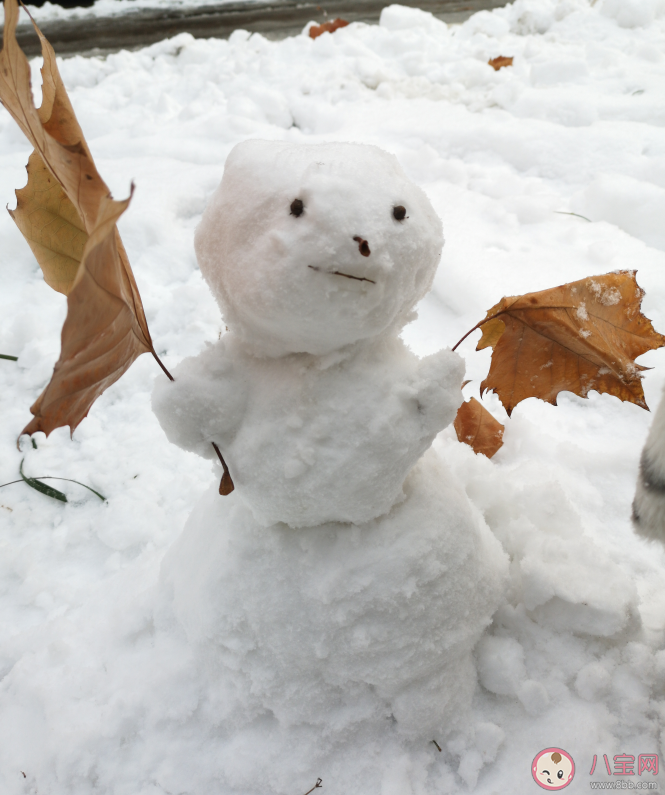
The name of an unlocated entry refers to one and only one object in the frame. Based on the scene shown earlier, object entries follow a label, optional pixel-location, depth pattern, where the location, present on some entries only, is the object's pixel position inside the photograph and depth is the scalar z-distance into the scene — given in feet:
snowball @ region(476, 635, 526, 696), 2.37
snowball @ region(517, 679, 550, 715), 2.33
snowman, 1.76
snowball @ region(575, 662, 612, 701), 2.36
